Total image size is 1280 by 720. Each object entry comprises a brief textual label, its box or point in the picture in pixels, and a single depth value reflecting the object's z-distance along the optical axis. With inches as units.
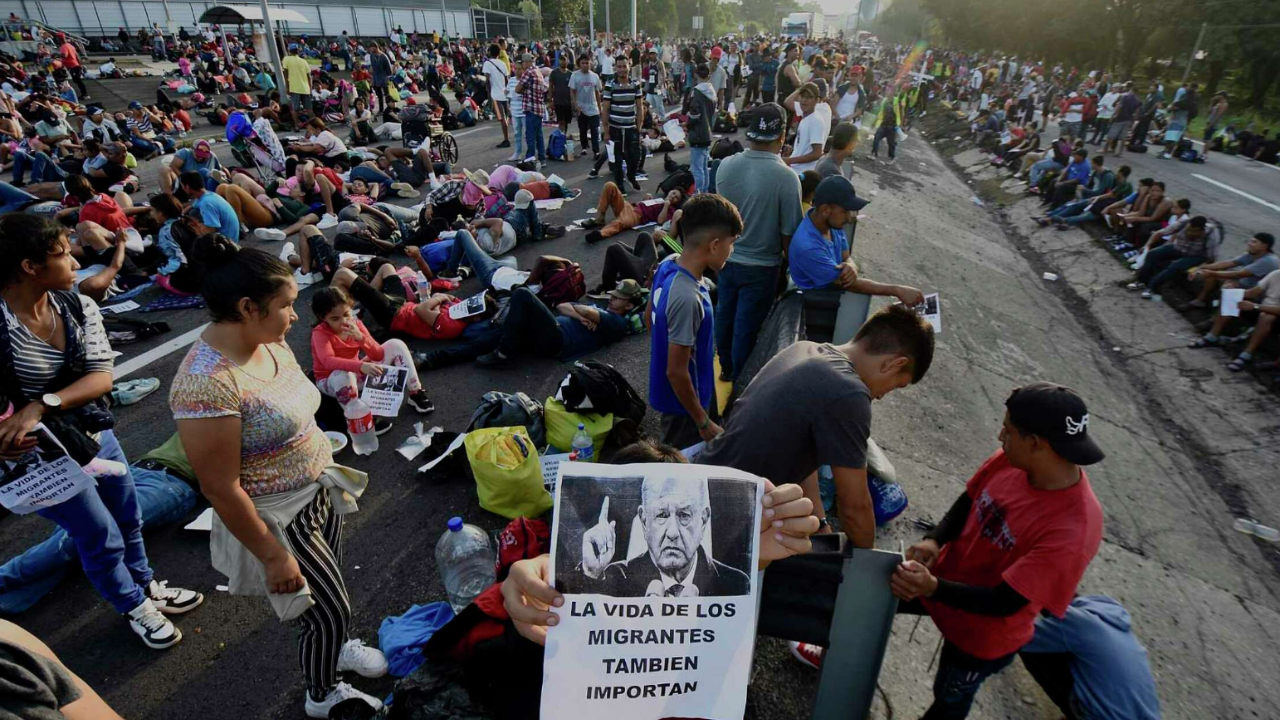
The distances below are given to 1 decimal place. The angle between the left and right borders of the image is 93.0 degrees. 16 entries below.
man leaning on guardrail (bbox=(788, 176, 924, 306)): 167.5
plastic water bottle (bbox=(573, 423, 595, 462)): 172.7
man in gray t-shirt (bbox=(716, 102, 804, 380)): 182.2
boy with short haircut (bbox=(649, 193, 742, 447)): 123.9
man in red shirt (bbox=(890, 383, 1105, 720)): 81.4
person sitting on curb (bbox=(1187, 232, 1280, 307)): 349.1
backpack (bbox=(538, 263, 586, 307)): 268.8
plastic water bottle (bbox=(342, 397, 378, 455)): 184.2
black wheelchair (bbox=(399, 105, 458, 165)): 521.0
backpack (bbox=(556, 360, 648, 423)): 179.2
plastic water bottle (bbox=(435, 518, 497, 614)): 136.4
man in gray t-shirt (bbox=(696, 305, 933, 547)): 86.7
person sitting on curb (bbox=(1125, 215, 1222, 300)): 396.8
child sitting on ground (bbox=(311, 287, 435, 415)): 188.7
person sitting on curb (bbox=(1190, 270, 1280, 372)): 316.2
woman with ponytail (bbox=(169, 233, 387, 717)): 76.5
